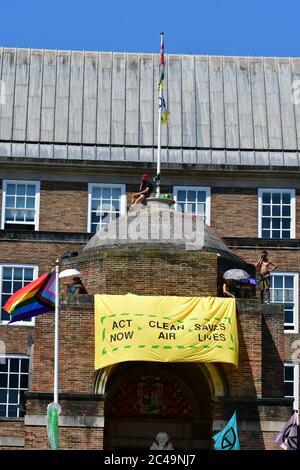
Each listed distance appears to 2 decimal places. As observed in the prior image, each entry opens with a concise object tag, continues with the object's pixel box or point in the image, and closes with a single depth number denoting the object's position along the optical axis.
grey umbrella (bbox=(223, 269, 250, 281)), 38.41
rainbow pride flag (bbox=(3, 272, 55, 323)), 35.97
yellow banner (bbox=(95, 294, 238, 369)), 36.34
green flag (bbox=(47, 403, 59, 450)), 34.78
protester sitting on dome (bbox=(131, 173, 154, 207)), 41.72
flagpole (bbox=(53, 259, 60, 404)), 35.38
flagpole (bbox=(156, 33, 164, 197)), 47.33
